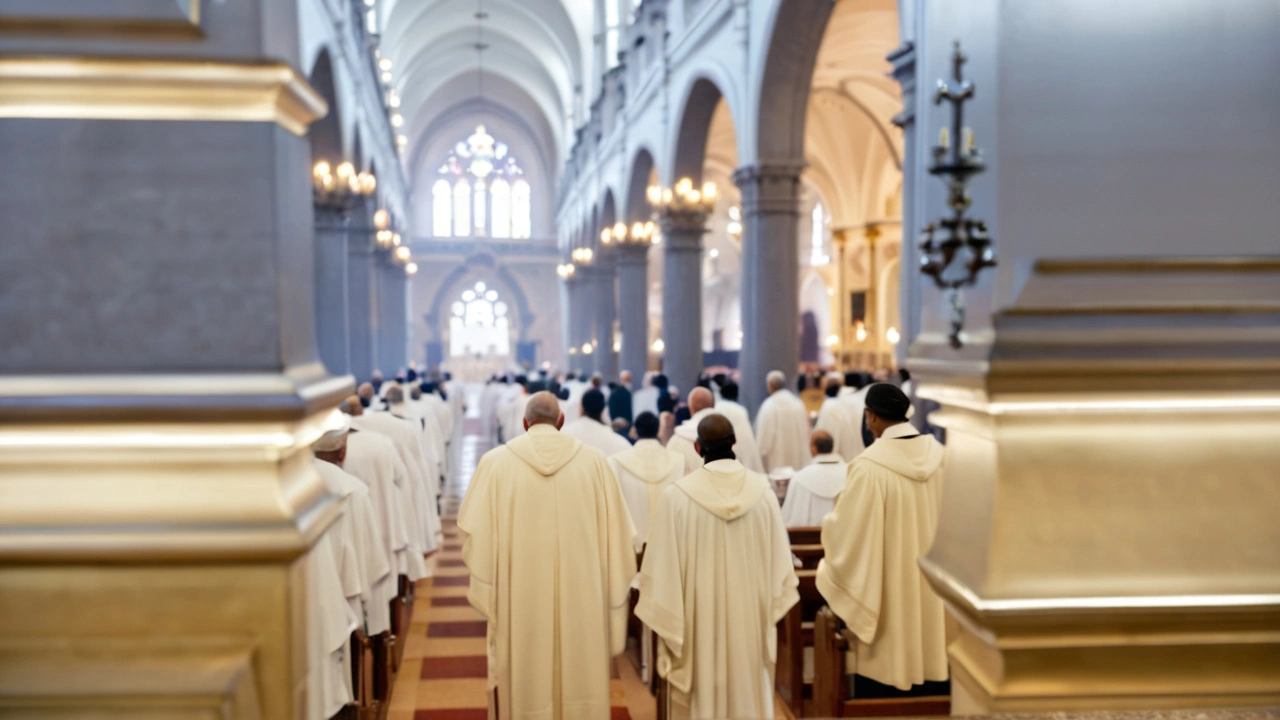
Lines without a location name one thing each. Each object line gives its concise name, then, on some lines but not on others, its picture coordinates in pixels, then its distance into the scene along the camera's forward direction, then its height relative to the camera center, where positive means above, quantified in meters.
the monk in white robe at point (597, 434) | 7.93 -0.86
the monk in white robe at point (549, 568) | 4.65 -1.16
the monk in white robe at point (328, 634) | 2.58 -1.05
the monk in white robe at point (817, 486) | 6.34 -1.05
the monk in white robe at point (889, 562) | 4.73 -1.16
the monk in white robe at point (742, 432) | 9.10 -0.98
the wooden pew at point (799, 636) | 5.55 -1.81
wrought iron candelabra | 2.79 +0.36
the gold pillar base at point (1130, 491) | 2.82 -0.49
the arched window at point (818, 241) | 31.70 +2.92
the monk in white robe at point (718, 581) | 4.36 -1.16
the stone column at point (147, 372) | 2.30 -0.09
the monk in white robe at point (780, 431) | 10.11 -1.08
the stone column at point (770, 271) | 11.27 +0.70
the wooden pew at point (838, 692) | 4.79 -1.86
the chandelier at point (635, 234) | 18.89 +1.92
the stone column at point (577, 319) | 28.30 +0.36
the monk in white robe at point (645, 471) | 6.41 -0.95
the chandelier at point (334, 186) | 11.76 +1.83
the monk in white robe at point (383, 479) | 6.04 -0.94
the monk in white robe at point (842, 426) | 9.83 -1.00
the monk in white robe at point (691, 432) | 7.23 -0.79
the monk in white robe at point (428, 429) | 9.41 -1.18
